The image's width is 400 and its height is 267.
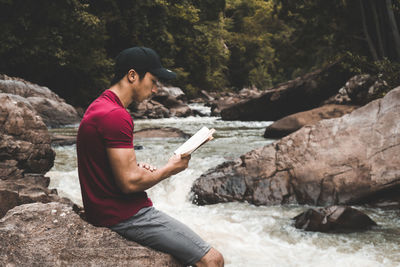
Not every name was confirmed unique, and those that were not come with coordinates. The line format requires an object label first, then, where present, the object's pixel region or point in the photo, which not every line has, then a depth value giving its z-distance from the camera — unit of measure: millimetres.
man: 2012
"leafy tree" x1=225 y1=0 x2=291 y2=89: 48531
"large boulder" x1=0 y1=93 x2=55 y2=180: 6234
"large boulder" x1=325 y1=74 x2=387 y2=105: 11825
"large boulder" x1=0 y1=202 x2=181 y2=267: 2330
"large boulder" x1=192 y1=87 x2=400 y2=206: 5922
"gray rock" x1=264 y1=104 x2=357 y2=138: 11906
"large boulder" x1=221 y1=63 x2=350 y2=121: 16328
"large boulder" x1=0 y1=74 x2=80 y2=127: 16105
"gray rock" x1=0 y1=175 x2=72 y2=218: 4191
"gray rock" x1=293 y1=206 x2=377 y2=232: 4949
